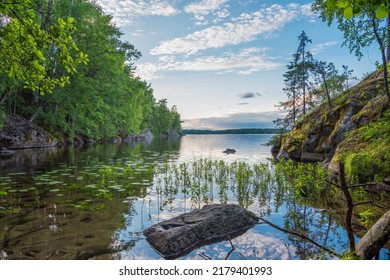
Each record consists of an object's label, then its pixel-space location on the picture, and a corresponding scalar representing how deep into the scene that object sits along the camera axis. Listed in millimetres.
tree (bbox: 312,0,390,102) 9812
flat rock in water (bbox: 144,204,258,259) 5282
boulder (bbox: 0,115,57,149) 26422
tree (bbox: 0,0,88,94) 5582
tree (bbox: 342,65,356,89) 19938
